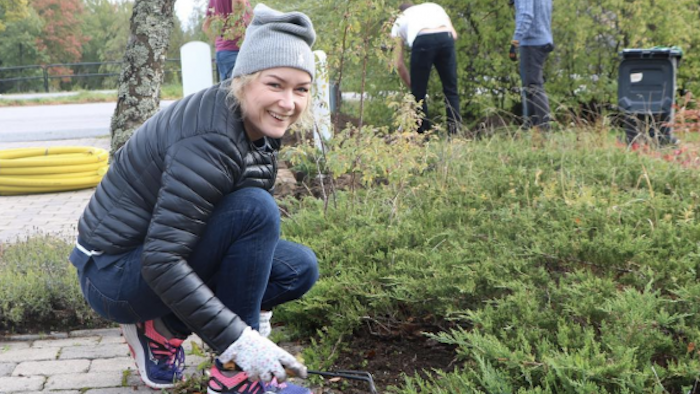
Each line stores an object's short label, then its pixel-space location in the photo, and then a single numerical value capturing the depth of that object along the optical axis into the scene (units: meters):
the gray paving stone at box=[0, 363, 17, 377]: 3.04
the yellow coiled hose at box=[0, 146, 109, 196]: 7.11
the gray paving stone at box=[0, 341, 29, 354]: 3.31
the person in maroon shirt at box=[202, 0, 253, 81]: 4.93
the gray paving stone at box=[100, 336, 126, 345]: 3.36
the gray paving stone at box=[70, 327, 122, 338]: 3.45
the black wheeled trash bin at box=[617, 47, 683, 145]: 7.43
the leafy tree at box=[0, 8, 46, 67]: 41.28
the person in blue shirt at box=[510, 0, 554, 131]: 7.18
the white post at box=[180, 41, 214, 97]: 8.81
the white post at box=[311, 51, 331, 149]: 4.34
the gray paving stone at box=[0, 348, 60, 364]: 3.19
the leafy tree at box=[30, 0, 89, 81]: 41.78
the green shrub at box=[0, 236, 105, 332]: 3.45
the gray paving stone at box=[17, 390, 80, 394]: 2.85
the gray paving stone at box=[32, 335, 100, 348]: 3.35
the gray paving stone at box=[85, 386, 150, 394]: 2.86
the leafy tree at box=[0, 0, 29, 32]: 21.91
